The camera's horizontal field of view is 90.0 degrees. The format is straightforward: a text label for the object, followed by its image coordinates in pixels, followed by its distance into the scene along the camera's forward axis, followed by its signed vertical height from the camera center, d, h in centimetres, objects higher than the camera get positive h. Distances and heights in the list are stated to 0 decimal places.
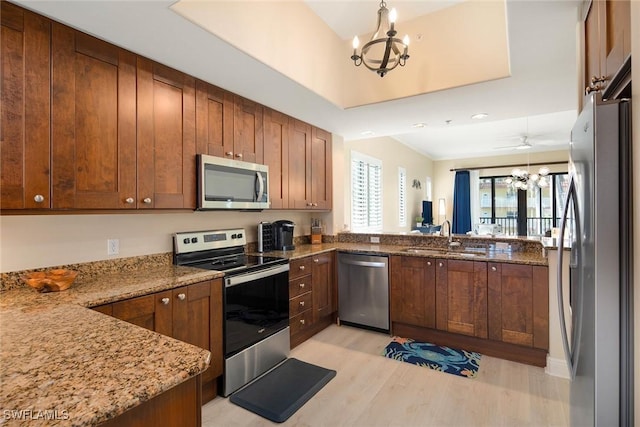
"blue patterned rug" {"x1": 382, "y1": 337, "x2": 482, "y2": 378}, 271 -131
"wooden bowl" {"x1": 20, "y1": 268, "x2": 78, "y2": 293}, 172 -35
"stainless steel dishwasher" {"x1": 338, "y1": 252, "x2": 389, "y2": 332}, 341 -84
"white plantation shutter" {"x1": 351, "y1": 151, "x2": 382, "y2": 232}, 508 +35
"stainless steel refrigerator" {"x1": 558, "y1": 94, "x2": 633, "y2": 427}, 98 -15
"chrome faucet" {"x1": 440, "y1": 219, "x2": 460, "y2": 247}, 350 -30
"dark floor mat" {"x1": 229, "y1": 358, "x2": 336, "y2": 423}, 216 -131
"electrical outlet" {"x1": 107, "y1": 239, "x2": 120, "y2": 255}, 222 -22
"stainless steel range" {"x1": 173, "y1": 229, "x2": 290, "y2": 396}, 235 -69
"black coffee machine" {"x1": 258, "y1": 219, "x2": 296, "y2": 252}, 342 -22
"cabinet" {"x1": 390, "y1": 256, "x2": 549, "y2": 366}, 272 -86
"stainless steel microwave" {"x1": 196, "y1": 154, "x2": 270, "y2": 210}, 246 +26
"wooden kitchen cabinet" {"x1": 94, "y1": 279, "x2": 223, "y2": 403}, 178 -62
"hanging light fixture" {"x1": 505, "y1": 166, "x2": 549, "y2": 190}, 632 +71
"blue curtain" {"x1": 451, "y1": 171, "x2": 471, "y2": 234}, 873 +28
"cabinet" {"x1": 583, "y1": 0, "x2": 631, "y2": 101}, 103 +66
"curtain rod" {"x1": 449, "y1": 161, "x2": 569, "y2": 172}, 772 +122
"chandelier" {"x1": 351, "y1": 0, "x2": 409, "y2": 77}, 177 +101
